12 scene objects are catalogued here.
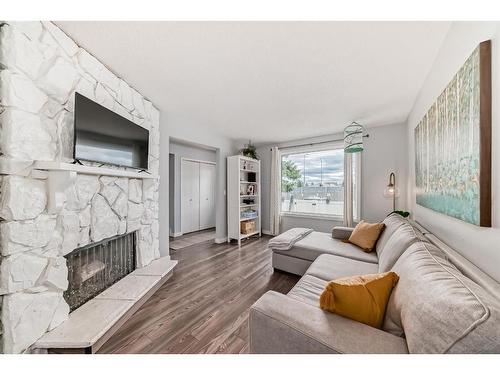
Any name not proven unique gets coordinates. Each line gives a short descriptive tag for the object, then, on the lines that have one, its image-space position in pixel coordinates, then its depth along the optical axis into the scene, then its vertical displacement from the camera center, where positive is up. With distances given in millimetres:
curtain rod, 3599 +992
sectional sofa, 628 -515
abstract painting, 893 +263
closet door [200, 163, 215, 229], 5211 -199
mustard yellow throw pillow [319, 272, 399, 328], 949 -564
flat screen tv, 1487 +479
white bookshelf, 4031 -111
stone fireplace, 1137 +16
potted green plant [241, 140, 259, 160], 4395 +870
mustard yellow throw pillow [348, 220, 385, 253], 2270 -579
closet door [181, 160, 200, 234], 4711 -191
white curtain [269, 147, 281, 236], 4562 +66
